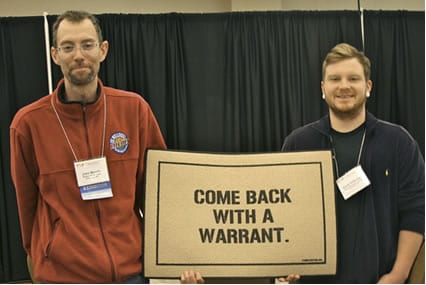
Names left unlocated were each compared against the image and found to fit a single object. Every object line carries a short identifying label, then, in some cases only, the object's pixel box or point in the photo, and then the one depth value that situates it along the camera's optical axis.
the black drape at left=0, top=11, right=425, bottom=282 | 5.19
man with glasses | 1.85
